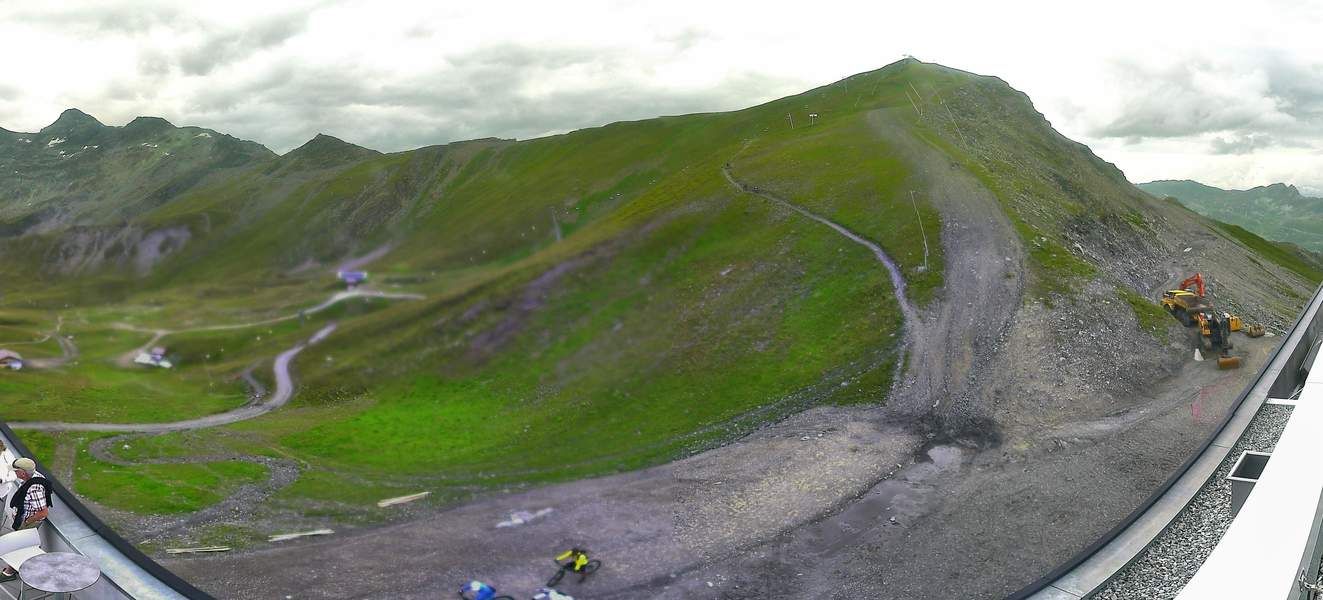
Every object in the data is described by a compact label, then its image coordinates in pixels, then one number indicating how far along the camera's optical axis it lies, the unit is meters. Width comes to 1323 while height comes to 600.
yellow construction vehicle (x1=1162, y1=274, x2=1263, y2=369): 40.41
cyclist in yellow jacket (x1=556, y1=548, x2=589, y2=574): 24.31
